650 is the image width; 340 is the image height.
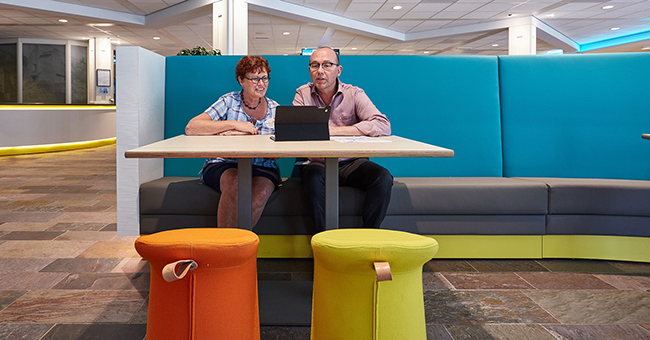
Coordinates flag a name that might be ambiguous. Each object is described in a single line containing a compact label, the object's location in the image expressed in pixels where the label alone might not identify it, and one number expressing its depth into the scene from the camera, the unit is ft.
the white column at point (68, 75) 47.96
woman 7.66
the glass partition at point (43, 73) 47.50
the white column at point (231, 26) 29.07
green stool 4.38
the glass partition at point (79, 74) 48.47
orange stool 4.42
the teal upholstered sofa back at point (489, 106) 10.36
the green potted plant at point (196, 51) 11.46
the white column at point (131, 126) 8.73
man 7.67
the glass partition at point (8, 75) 47.39
